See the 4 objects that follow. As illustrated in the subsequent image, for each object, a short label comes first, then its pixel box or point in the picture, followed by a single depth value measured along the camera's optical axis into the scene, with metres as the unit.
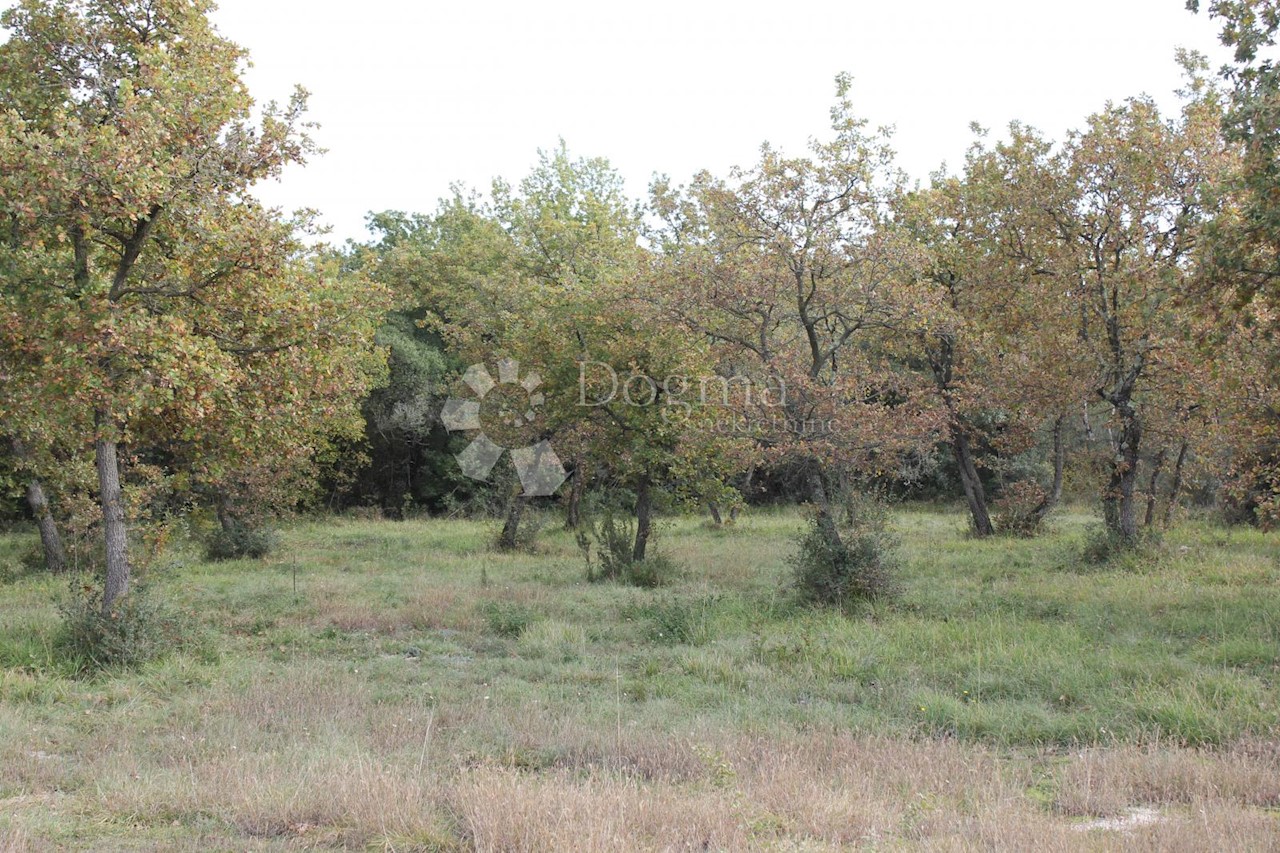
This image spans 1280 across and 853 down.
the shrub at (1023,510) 21.94
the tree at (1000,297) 16.25
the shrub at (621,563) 16.50
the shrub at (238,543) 21.97
